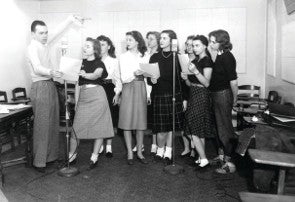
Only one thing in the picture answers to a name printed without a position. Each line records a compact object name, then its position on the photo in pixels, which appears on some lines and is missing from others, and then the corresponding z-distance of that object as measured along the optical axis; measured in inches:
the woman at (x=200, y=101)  139.2
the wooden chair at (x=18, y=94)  217.9
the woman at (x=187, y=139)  171.9
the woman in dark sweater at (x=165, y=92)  152.9
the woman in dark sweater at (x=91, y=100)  148.9
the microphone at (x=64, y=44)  132.1
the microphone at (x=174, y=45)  136.4
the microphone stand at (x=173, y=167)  147.3
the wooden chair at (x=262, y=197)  71.8
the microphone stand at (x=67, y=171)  144.9
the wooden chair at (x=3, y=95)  204.6
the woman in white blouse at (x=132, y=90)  155.5
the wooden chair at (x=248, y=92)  203.5
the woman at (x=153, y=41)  167.2
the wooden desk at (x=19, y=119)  135.9
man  149.0
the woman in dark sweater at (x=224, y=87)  137.9
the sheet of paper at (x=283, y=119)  112.1
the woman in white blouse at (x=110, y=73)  163.5
